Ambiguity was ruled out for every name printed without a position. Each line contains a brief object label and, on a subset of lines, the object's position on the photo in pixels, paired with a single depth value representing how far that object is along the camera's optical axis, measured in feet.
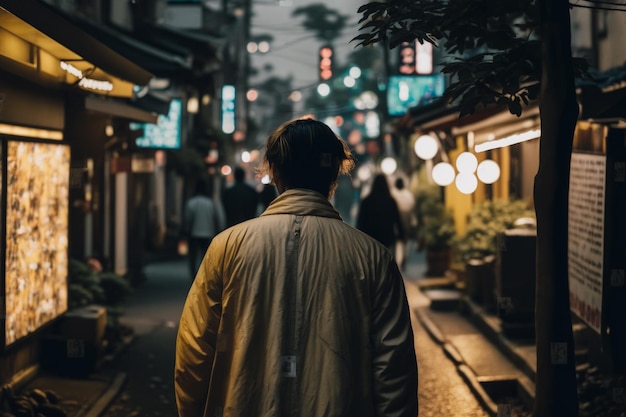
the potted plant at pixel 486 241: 50.11
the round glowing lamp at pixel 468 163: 52.75
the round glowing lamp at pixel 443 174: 58.34
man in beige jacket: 12.28
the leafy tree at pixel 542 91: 23.73
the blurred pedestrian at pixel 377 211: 50.90
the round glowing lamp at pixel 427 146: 64.28
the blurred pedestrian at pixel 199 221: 62.23
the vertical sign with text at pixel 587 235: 32.09
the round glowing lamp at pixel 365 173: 154.79
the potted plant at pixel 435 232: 71.72
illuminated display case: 30.30
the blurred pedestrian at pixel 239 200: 61.52
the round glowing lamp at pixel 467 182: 52.95
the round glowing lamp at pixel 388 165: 102.01
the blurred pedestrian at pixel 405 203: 75.51
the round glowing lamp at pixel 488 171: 50.62
